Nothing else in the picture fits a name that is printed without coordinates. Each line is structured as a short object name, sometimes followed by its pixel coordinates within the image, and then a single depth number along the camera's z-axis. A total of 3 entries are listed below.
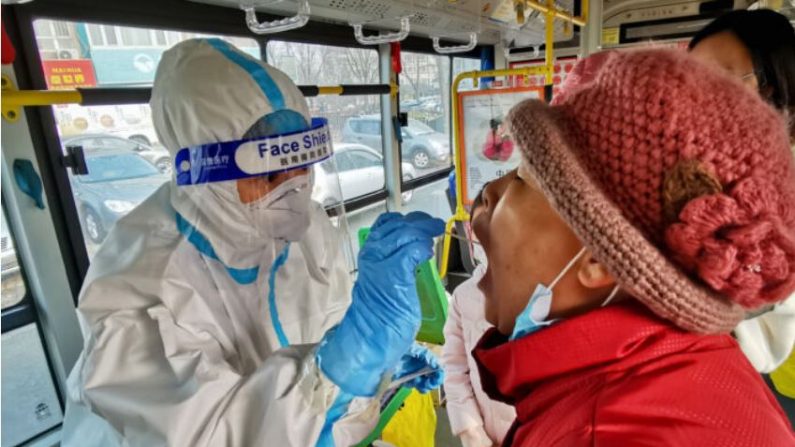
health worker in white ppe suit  0.97
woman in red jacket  0.57
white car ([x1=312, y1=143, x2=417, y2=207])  3.11
